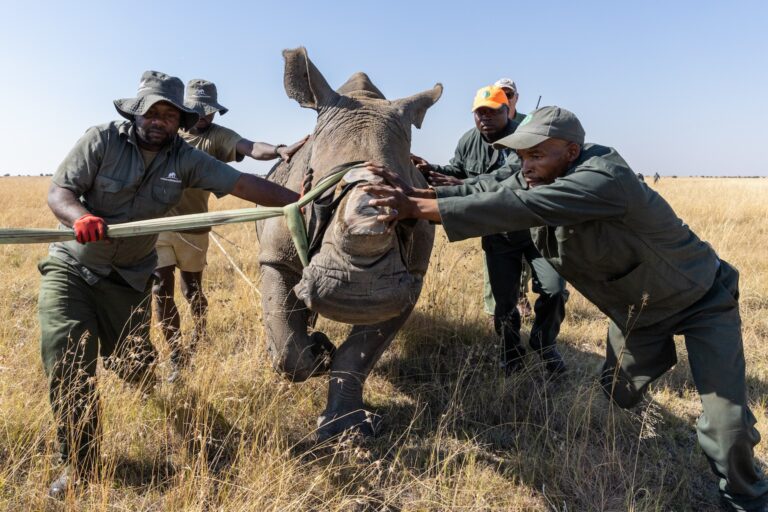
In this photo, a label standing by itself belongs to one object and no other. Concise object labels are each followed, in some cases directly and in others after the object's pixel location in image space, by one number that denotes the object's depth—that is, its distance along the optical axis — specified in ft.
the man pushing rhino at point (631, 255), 9.94
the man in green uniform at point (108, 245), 10.53
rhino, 9.26
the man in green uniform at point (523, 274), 20.30
